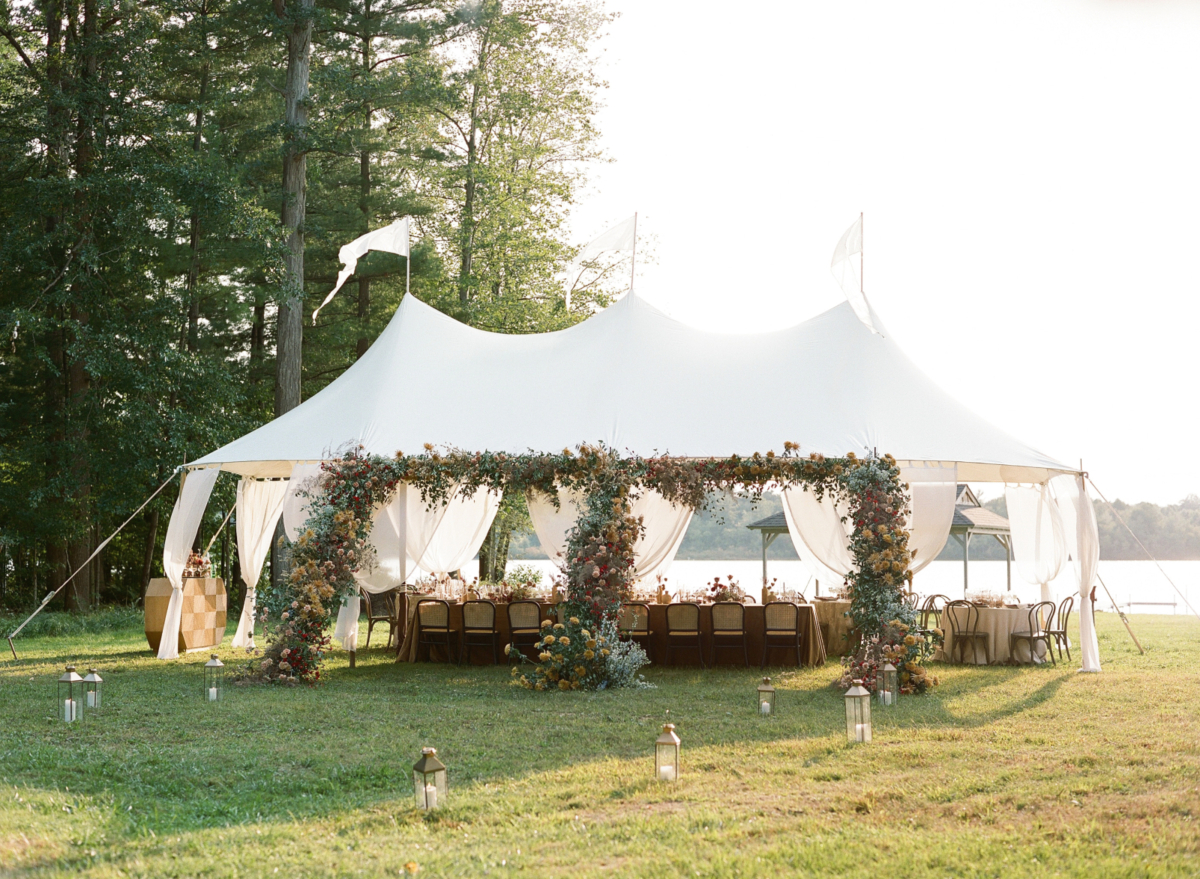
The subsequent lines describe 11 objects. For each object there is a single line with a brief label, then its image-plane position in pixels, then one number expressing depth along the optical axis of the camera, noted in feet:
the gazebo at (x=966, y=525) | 57.16
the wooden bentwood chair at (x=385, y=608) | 43.83
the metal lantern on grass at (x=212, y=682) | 28.37
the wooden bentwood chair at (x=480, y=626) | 37.63
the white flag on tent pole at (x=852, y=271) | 37.37
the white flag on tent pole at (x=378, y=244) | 39.60
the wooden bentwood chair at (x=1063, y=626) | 37.22
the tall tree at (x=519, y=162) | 68.08
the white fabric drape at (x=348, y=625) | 40.37
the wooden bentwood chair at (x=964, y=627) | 37.45
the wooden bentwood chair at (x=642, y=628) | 36.65
